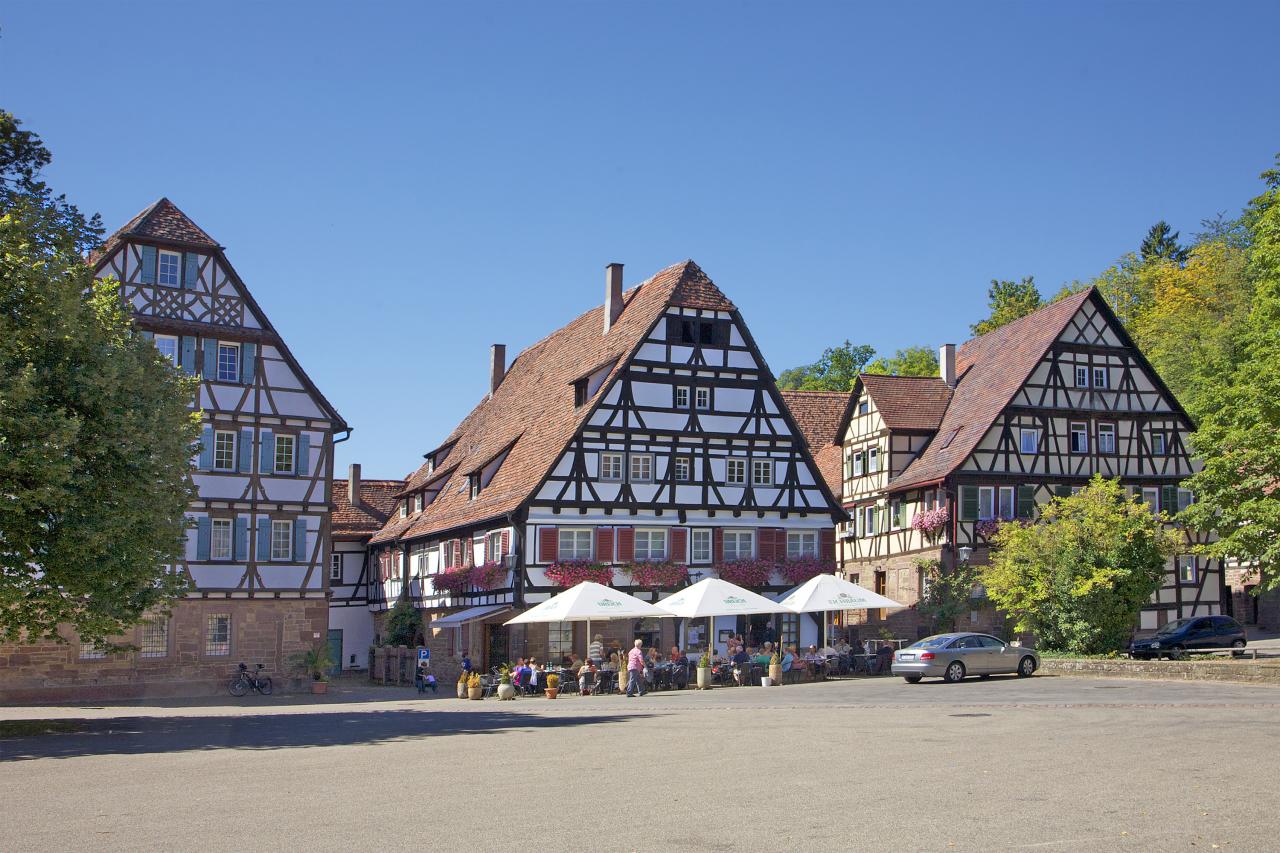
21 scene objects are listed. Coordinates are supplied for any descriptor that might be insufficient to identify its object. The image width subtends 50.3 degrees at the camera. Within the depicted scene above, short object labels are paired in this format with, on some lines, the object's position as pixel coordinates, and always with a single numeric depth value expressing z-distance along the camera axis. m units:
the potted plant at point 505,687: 34.28
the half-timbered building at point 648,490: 41.16
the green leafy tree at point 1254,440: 34.66
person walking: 33.78
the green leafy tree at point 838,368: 86.38
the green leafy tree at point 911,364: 78.94
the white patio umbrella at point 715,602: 35.09
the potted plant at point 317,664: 38.25
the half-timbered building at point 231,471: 37.81
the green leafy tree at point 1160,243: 97.05
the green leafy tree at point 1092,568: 36.81
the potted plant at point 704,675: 35.94
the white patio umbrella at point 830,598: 36.69
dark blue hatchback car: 41.59
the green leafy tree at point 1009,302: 82.88
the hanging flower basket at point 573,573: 40.56
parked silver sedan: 34.26
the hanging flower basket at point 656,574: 41.59
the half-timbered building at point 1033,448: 48.41
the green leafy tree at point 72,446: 22.05
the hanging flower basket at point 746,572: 42.47
